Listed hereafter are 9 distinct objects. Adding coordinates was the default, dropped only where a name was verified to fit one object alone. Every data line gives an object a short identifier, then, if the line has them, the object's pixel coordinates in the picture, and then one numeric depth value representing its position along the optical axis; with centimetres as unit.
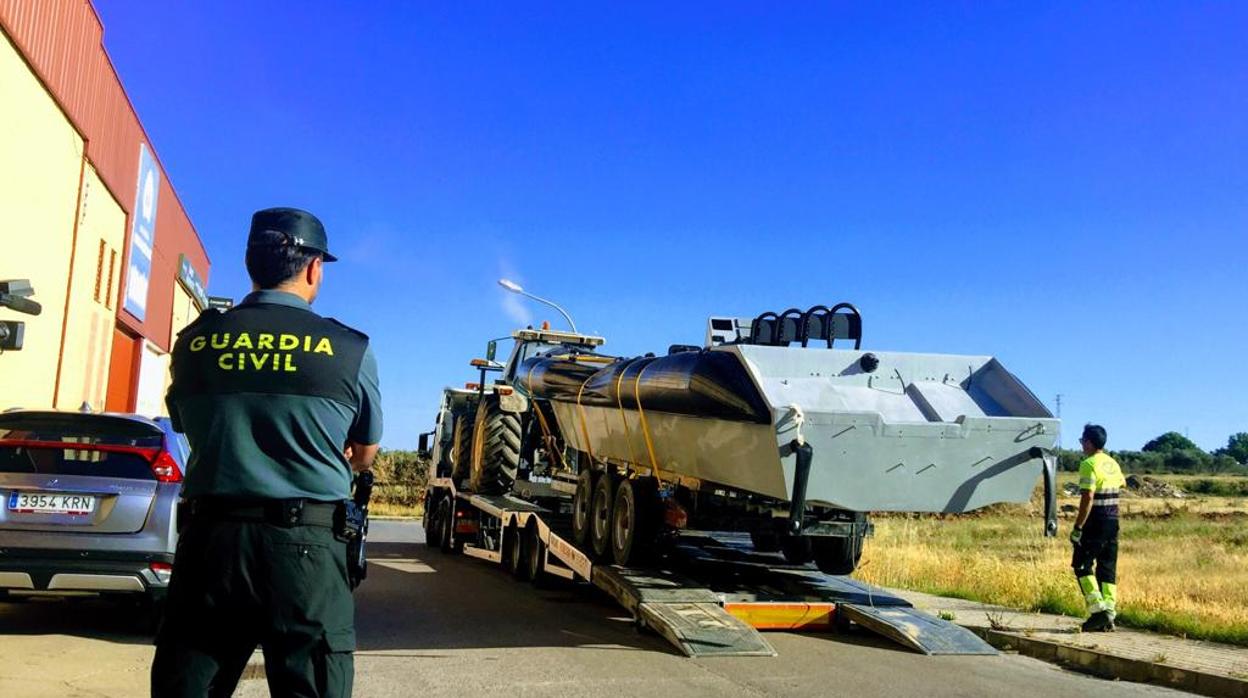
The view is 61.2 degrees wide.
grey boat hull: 790
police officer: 291
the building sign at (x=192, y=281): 3167
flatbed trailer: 812
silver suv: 706
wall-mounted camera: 1080
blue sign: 2289
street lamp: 2366
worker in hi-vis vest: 926
